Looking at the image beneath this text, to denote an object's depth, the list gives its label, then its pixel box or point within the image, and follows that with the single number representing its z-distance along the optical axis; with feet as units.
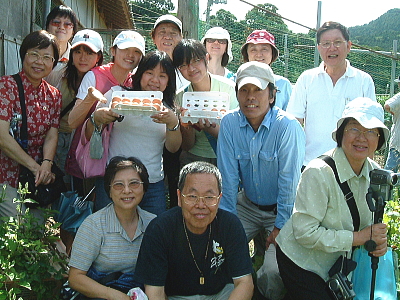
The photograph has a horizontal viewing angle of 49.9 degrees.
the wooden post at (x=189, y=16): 17.70
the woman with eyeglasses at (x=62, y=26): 14.79
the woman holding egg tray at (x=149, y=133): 12.07
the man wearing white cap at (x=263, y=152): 11.27
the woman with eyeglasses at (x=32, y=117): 11.61
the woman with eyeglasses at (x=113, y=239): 9.50
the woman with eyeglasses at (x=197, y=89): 12.68
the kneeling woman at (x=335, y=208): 9.12
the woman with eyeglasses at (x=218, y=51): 15.71
